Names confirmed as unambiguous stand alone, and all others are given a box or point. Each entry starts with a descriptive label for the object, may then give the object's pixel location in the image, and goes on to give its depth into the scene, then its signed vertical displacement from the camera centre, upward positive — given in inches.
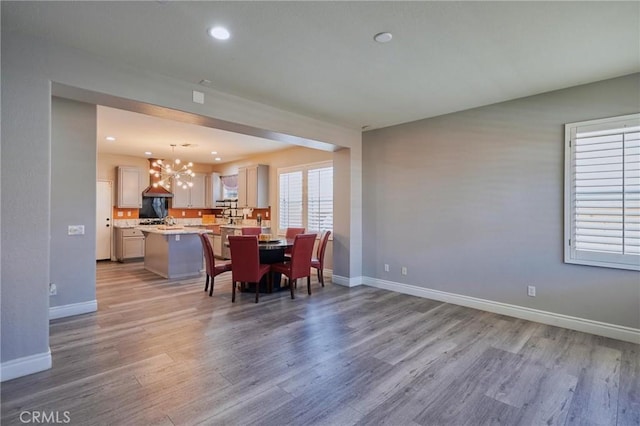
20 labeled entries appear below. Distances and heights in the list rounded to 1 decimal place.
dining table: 204.4 -32.5
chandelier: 344.8 +37.6
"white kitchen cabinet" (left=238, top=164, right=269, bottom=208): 314.7 +26.0
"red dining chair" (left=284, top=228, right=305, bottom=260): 259.4 -18.0
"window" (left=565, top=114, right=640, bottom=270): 129.4 +8.7
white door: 315.6 -9.3
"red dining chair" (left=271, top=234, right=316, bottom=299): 192.1 -32.4
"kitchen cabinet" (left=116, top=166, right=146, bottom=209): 323.6 +24.5
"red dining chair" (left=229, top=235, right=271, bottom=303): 180.1 -29.1
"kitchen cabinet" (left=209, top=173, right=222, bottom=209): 388.2 +27.1
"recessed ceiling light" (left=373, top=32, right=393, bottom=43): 101.4 +57.8
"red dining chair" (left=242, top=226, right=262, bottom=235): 257.8 -17.0
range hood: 333.4 +21.9
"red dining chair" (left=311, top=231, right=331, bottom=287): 215.6 -32.1
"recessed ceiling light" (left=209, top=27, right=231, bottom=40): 98.7 +57.7
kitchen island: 240.8 -33.9
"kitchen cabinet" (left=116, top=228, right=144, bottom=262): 312.5 -34.4
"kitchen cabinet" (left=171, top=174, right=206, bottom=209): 363.9 +17.9
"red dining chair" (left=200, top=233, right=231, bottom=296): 193.2 -35.5
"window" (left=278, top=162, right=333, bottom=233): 262.4 +12.5
